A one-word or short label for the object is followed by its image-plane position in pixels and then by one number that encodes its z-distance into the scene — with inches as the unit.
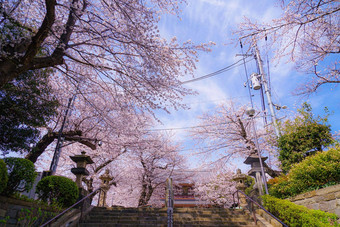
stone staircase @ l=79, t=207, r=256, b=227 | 299.7
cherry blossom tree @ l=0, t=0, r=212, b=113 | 199.0
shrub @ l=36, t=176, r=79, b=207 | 274.4
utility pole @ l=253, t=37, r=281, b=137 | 452.4
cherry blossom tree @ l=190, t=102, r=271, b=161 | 552.7
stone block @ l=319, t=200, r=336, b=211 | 229.6
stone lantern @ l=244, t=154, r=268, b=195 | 403.1
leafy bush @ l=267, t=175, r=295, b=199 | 313.1
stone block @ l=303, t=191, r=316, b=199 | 259.3
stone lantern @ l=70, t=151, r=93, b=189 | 354.3
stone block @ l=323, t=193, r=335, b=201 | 232.4
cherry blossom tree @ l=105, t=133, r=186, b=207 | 653.3
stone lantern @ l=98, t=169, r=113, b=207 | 441.7
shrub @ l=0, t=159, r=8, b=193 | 194.0
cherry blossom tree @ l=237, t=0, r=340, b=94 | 221.3
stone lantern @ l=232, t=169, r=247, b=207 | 384.6
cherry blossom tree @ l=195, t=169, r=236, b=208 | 649.6
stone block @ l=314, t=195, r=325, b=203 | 245.9
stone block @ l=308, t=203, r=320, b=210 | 249.9
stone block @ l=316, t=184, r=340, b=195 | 227.6
